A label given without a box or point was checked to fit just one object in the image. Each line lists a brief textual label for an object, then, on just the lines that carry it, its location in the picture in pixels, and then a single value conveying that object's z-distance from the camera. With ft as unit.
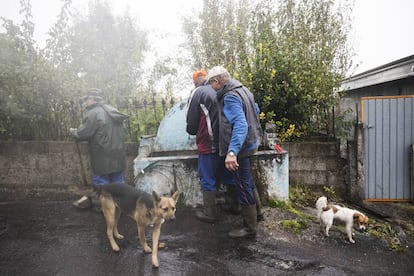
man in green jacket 14.71
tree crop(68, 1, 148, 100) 21.72
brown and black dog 10.21
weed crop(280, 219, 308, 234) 13.51
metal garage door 16.97
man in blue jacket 11.57
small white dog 12.60
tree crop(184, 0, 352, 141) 18.24
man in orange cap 13.21
